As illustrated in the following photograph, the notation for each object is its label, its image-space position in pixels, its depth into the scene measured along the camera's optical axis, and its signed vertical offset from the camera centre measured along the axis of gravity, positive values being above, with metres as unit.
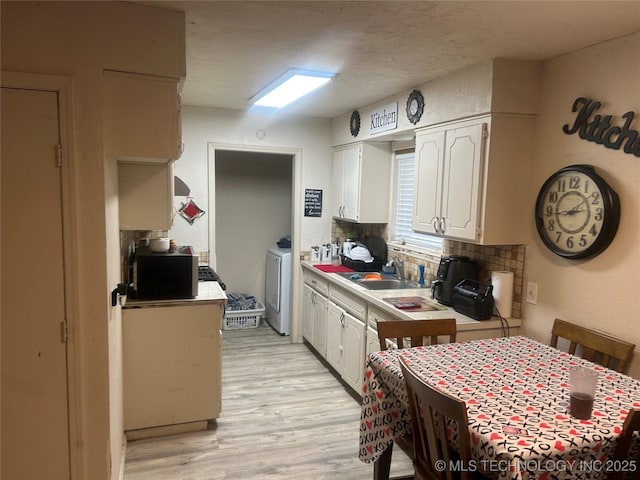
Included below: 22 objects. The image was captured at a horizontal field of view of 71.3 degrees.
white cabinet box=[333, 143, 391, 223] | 4.29 +0.21
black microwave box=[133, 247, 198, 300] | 2.98 -0.53
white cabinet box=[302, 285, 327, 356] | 4.30 -1.19
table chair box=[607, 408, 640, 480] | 1.44 -0.76
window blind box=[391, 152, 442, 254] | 4.08 +0.00
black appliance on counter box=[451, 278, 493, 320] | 2.74 -0.58
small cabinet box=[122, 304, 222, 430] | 2.90 -1.11
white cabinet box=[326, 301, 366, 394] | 3.50 -1.19
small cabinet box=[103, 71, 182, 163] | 2.00 +0.37
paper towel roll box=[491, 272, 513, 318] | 2.79 -0.53
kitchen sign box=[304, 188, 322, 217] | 4.85 -0.01
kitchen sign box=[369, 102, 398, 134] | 3.65 +0.72
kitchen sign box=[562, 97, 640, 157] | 2.17 +0.42
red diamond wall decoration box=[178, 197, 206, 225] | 4.40 -0.11
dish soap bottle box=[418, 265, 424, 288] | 3.75 -0.61
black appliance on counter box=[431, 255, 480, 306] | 3.05 -0.47
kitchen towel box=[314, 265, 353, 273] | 4.33 -0.66
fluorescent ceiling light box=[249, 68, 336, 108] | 3.04 +0.86
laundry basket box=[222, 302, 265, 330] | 5.33 -1.43
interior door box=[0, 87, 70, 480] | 1.86 -0.43
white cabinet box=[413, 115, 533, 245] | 2.71 +0.18
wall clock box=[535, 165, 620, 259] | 2.26 -0.02
